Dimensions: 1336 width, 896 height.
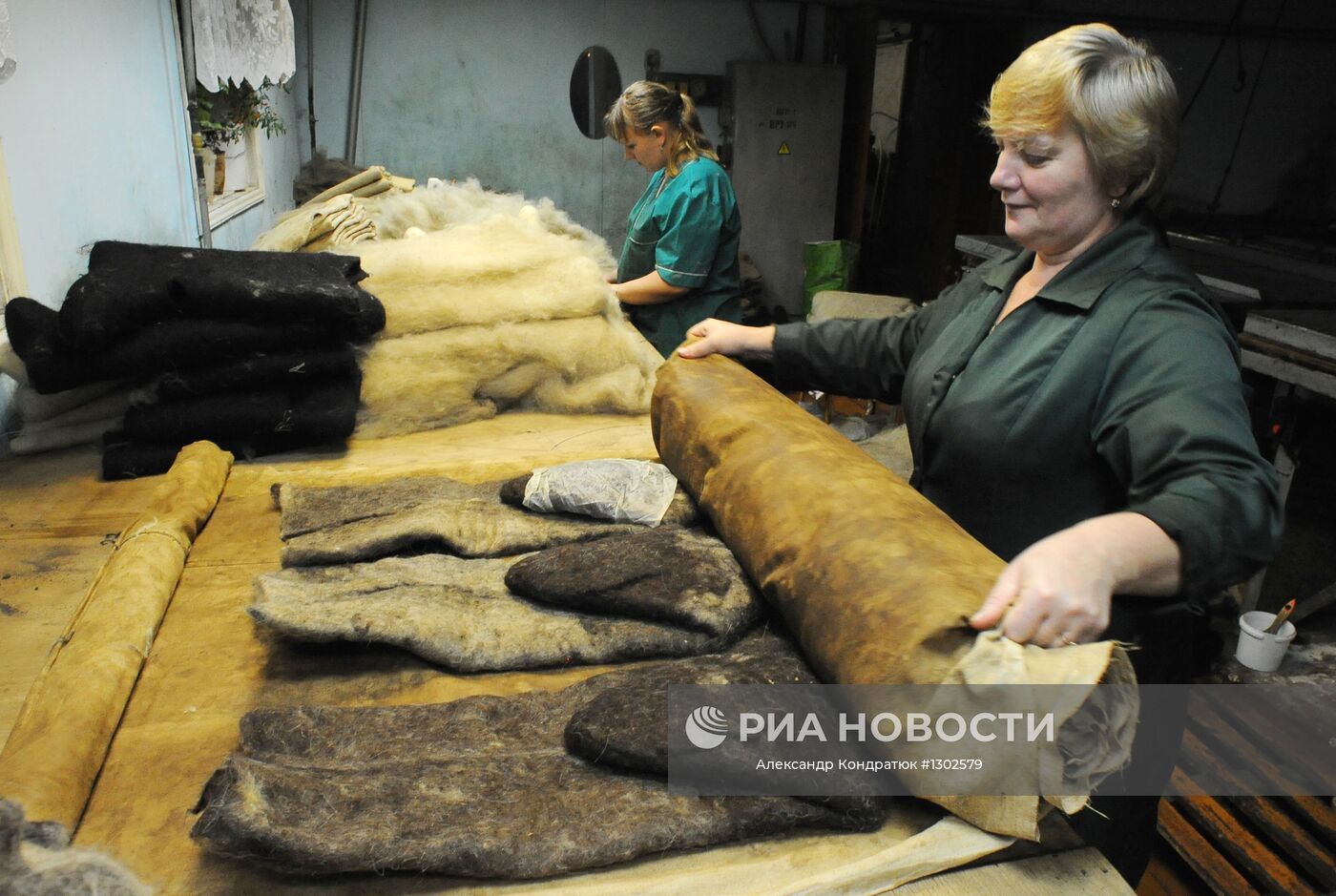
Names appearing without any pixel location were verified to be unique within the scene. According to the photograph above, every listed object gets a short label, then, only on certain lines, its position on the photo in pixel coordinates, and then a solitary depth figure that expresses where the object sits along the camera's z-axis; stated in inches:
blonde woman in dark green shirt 38.0
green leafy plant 129.5
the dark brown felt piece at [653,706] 38.5
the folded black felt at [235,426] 80.5
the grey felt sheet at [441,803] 34.2
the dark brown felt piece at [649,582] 49.7
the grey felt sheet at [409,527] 58.2
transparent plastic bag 62.1
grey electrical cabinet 241.4
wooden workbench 36.1
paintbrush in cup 114.8
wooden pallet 85.4
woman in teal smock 116.1
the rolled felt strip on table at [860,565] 36.0
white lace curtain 119.0
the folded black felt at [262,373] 81.3
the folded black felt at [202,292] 75.5
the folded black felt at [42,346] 72.2
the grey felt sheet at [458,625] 48.1
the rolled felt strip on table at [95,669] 38.9
